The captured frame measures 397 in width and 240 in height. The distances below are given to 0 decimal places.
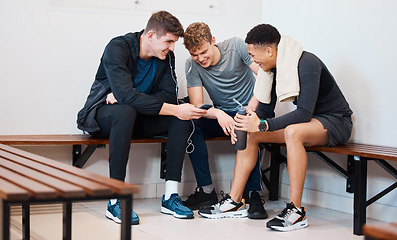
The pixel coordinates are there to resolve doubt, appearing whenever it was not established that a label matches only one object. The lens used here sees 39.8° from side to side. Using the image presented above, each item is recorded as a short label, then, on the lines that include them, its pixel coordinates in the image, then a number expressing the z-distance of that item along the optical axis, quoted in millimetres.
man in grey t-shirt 3051
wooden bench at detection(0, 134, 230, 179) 2885
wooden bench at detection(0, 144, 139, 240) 1328
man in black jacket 2738
